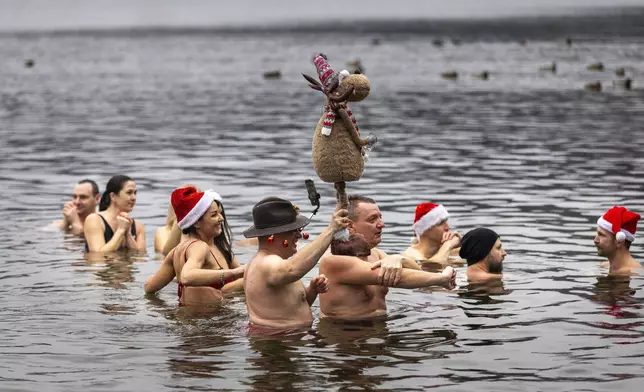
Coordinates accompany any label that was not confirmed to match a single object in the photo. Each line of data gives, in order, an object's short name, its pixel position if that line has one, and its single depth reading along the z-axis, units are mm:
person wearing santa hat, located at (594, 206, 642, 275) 17891
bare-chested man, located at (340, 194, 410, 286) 14174
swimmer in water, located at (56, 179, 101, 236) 22328
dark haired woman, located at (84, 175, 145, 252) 20062
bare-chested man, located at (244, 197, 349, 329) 13188
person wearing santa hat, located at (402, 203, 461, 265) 19500
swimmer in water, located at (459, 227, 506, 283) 17780
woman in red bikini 15594
